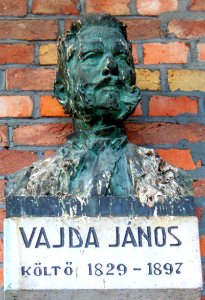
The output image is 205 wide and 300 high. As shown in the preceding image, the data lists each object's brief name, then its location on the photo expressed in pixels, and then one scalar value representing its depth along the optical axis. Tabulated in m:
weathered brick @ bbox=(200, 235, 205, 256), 2.57
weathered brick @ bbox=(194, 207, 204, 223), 2.60
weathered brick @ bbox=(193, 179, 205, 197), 2.61
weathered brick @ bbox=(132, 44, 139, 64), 2.74
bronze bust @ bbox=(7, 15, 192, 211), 2.15
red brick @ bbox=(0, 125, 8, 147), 2.62
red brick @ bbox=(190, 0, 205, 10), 2.83
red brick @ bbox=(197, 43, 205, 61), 2.76
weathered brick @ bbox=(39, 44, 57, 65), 2.72
